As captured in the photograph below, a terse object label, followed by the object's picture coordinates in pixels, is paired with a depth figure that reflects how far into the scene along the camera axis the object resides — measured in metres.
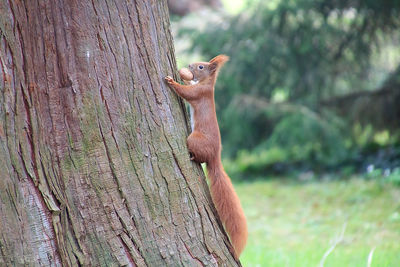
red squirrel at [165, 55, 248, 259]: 8.53
